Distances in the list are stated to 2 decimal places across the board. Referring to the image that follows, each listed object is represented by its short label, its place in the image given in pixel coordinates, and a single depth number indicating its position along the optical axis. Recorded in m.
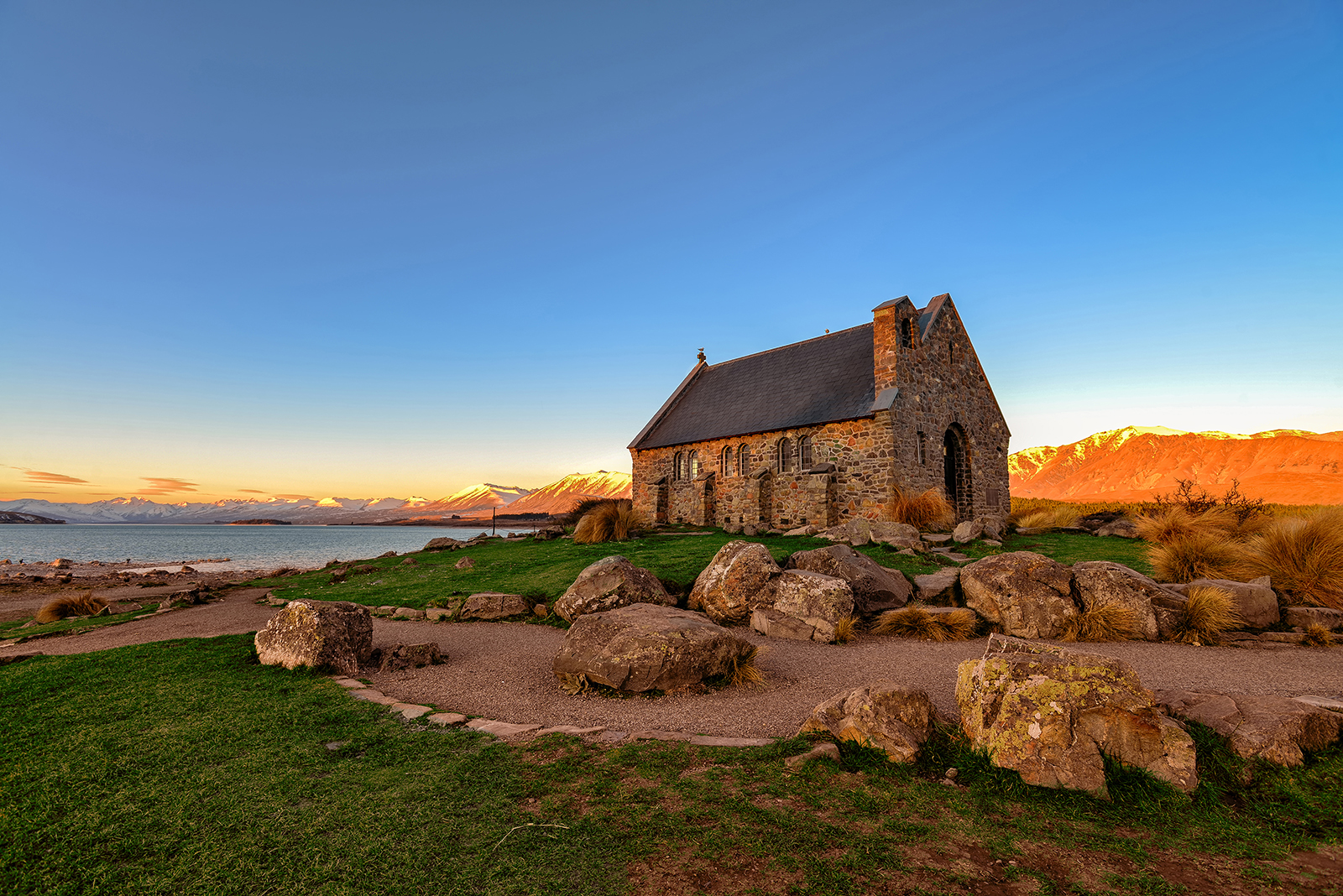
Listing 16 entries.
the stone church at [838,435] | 22.77
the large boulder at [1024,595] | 9.09
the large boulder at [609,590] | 10.31
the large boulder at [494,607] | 12.01
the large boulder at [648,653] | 6.91
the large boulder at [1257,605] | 8.74
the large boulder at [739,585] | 10.45
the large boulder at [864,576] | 10.59
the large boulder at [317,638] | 7.77
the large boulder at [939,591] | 10.76
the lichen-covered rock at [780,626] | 9.52
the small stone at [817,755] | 4.58
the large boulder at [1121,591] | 8.84
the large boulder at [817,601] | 9.47
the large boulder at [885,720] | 4.71
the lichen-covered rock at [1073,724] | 4.23
